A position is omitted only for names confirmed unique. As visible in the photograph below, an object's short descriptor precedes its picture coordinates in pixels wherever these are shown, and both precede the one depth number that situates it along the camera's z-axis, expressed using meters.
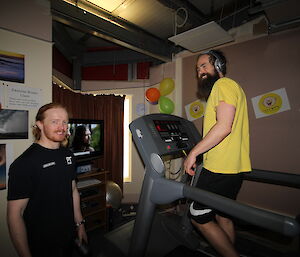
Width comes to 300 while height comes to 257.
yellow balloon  2.90
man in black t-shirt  1.02
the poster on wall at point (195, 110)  2.86
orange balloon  2.92
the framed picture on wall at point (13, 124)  1.58
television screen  2.47
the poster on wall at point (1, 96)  1.57
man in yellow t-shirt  1.23
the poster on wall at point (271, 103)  2.19
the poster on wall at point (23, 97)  1.61
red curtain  3.21
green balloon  2.82
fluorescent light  2.11
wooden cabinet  2.39
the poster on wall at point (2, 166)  1.59
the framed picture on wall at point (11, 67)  1.57
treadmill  0.81
